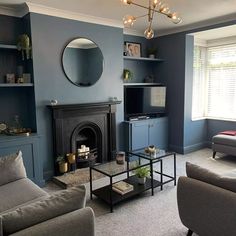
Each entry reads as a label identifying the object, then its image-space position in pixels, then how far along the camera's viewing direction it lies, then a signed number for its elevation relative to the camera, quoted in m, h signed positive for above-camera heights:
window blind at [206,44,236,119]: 5.38 +0.09
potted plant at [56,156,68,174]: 3.86 -1.21
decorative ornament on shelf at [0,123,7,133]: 3.53 -0.55
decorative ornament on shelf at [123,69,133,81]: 4.82 +0.26
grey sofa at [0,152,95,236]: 1.37 -0.78
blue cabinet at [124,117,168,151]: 4.75 -0.94
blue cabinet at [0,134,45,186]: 3.24 -0.83
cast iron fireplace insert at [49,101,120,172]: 3.88 -0.68
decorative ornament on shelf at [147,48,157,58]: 5.40 +0.78
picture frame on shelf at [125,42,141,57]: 5.09 +0.82
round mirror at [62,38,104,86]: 3.98 +0.45
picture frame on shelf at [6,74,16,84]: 3.58 +0.15
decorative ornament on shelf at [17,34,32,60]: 3.42 +0.63
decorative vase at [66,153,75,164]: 3.95 -1.12
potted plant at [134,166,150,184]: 3.30 -1.18
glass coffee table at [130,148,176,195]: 3.33 -0.98
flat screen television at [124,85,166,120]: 4.97 -0.26
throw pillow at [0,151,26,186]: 2.52 -0.84
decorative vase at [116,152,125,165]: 3.36 -0.99
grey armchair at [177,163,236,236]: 1.87 -0.95
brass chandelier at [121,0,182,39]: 2.51 +0.73
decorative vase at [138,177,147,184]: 3.35 -1.28
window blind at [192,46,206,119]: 5.59 +0.10
